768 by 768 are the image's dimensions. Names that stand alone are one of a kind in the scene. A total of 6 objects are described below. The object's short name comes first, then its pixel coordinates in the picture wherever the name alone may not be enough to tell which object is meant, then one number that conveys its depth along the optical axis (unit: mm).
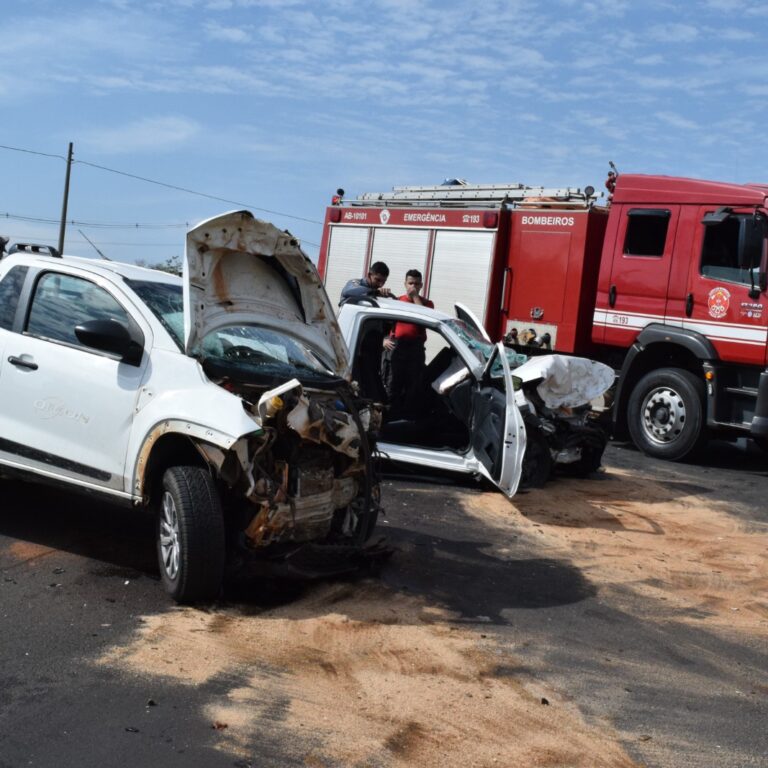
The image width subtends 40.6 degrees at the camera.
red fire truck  11320
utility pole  40625
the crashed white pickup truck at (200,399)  5340
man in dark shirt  9703
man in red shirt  9594
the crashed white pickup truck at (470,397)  8500
